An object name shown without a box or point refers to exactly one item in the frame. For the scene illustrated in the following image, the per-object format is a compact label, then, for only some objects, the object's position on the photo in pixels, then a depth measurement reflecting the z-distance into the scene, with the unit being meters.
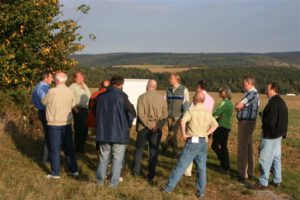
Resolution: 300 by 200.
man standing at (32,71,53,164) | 9.35
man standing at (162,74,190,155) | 10.83
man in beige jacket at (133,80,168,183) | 8.84
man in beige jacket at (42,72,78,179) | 8.37
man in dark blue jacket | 7.77
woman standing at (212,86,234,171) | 10.07
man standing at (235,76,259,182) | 9.21
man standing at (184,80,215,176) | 9.51
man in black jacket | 8.72
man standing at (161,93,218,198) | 7.80
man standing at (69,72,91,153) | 10.50
